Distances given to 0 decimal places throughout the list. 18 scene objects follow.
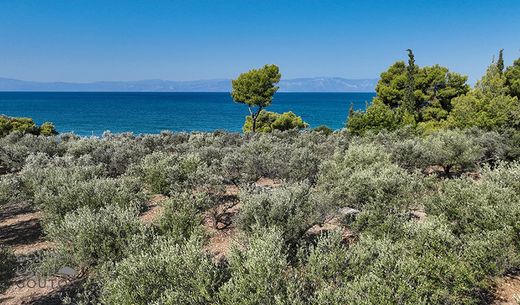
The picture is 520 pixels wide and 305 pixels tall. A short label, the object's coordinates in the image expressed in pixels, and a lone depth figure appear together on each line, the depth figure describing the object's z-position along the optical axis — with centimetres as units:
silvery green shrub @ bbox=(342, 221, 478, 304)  814
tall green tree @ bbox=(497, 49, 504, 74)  6166
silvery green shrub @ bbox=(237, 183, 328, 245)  1288
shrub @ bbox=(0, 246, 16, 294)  1076
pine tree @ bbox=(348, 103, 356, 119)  4488
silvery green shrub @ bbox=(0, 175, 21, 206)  1614
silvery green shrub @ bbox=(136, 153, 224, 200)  1688
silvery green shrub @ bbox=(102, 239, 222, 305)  848
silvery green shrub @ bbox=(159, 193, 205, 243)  1291
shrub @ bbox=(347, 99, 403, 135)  4147
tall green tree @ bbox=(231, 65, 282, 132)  4819
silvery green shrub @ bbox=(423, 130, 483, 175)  2569
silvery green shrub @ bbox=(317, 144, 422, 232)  1381
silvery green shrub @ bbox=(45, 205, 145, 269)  1063
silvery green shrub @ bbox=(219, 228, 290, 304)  812
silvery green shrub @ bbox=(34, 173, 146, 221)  1476
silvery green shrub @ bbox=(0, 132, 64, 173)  2898
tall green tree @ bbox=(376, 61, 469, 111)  5305
